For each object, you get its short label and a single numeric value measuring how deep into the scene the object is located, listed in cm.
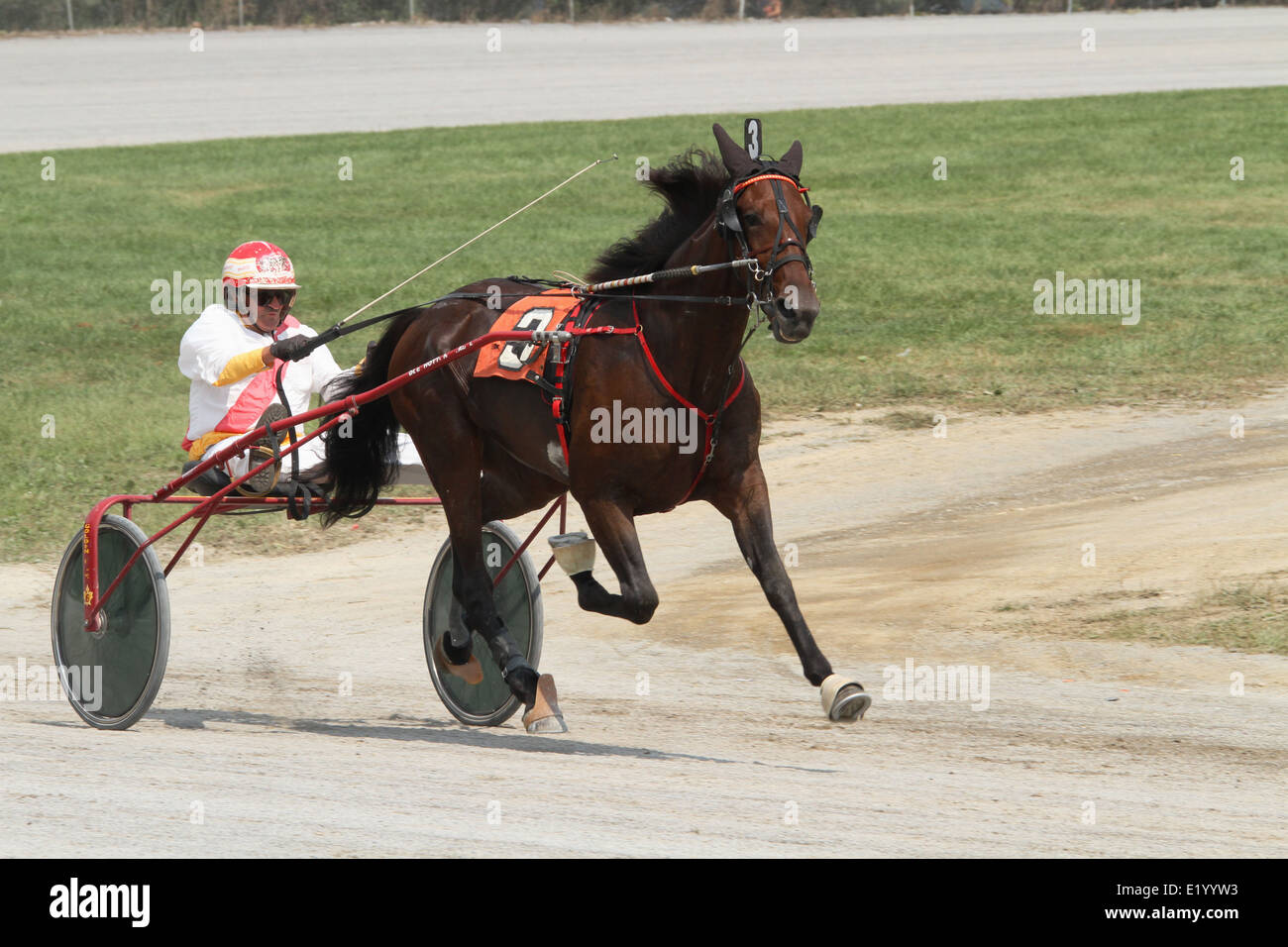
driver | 1370
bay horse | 1063
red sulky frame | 1280
